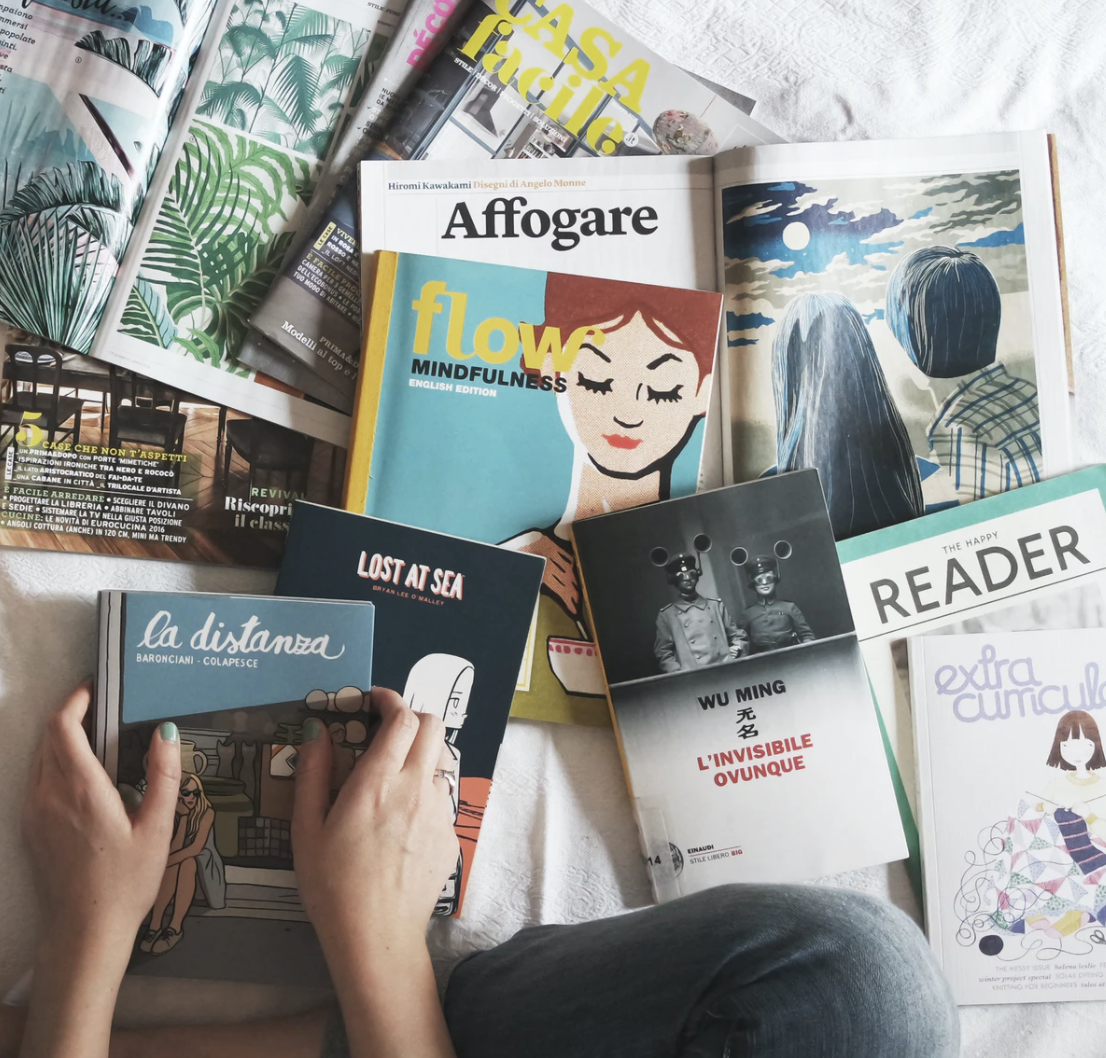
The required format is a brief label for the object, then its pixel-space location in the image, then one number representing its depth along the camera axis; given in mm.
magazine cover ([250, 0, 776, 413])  686
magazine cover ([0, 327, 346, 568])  667
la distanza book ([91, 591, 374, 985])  620
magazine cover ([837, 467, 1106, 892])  696
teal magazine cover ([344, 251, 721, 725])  676
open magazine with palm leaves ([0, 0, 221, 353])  658
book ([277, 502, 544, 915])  659
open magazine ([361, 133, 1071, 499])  695
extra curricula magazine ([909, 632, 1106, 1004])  680
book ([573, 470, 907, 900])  671
